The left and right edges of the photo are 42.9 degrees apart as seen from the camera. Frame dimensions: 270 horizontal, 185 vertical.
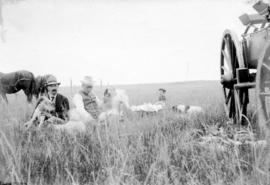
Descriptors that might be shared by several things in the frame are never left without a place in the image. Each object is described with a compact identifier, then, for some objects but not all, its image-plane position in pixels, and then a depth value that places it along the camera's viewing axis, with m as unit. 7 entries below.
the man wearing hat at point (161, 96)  9.11
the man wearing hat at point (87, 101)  6.21
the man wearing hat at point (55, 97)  5.35
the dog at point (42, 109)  4.92
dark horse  7.77
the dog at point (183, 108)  7.19
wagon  3.57
